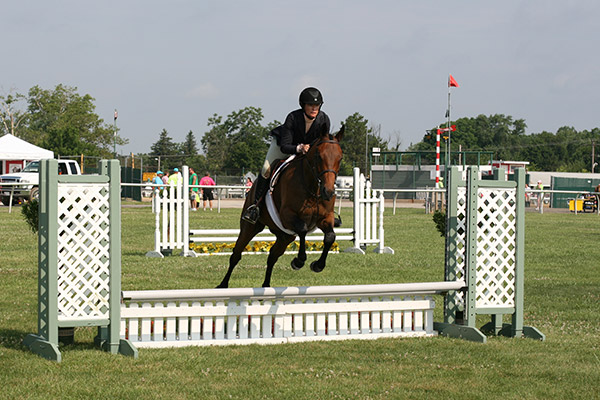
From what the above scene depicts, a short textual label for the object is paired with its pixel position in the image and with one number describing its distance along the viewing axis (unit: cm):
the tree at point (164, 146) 11494
